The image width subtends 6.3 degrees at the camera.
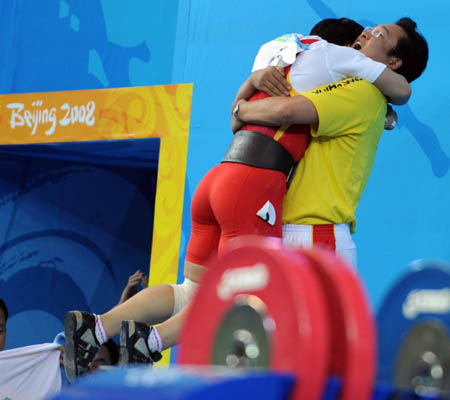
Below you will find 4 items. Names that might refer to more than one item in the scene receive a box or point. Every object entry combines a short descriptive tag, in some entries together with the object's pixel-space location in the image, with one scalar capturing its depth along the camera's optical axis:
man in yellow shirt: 10.05
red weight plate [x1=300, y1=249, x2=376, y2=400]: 8.23
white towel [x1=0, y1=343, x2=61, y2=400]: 15.98
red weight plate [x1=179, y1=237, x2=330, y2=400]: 8.22
